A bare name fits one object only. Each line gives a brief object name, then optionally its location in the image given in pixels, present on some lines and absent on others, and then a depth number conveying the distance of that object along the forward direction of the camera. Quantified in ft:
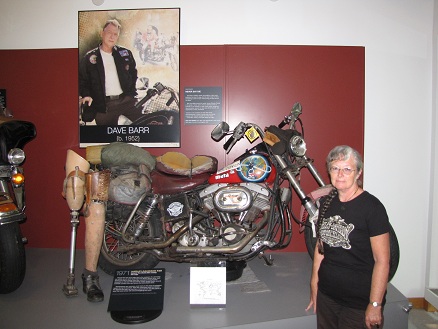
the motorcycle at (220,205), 7.34
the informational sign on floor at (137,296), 6.31
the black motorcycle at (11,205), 7.15
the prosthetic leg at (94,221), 7.23
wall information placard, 9.95
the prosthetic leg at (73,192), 7.09
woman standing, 4.64
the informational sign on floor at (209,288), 6.66
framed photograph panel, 9.94
